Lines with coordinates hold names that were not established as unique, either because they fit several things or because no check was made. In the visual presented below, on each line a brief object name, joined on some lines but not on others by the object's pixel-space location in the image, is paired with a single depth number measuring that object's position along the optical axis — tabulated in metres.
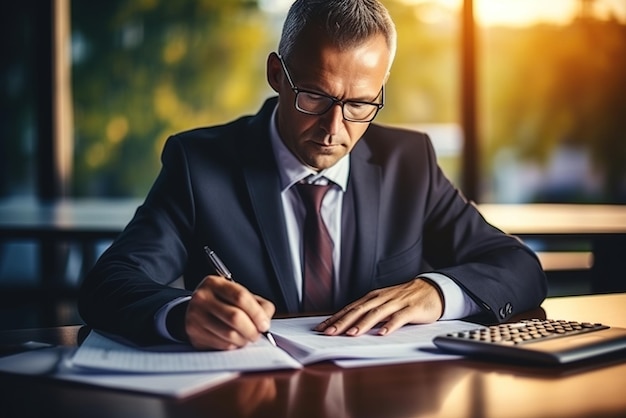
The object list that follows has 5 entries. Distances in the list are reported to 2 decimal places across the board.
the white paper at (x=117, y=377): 1.11
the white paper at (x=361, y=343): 1.28
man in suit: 1.72
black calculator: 1.27
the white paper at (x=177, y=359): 1.21
